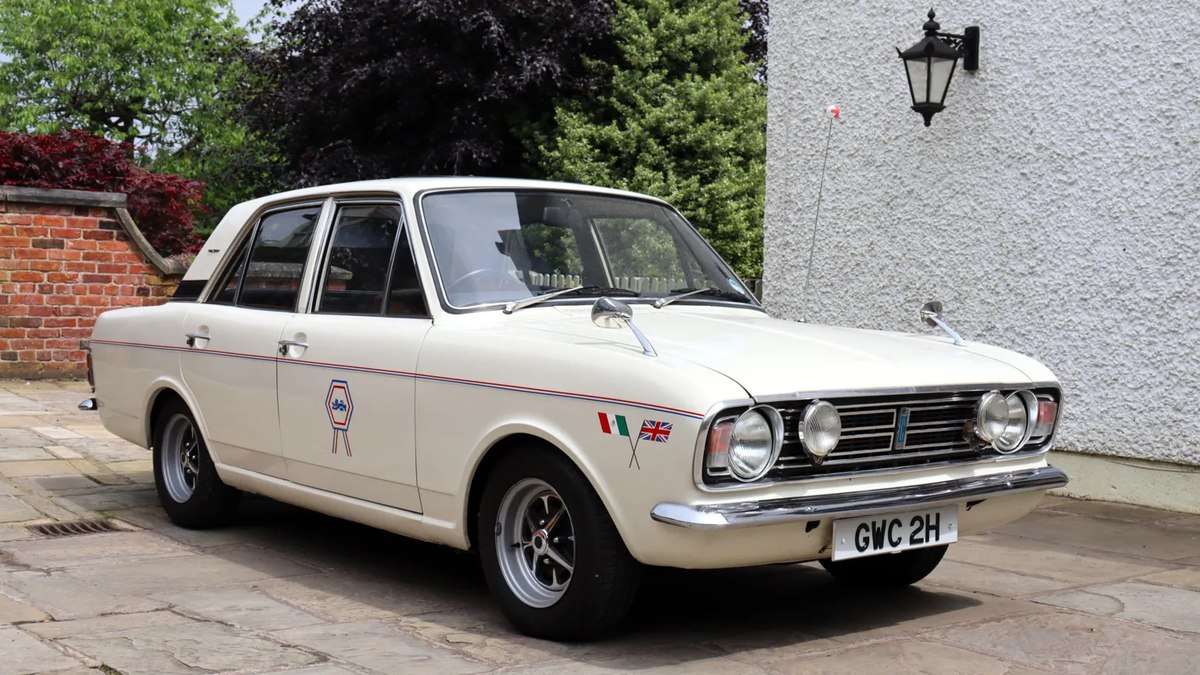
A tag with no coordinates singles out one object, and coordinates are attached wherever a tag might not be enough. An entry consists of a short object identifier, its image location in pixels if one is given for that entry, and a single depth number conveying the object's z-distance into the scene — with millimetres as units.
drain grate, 6559
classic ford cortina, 4207
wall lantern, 8352
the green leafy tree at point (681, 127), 20844
